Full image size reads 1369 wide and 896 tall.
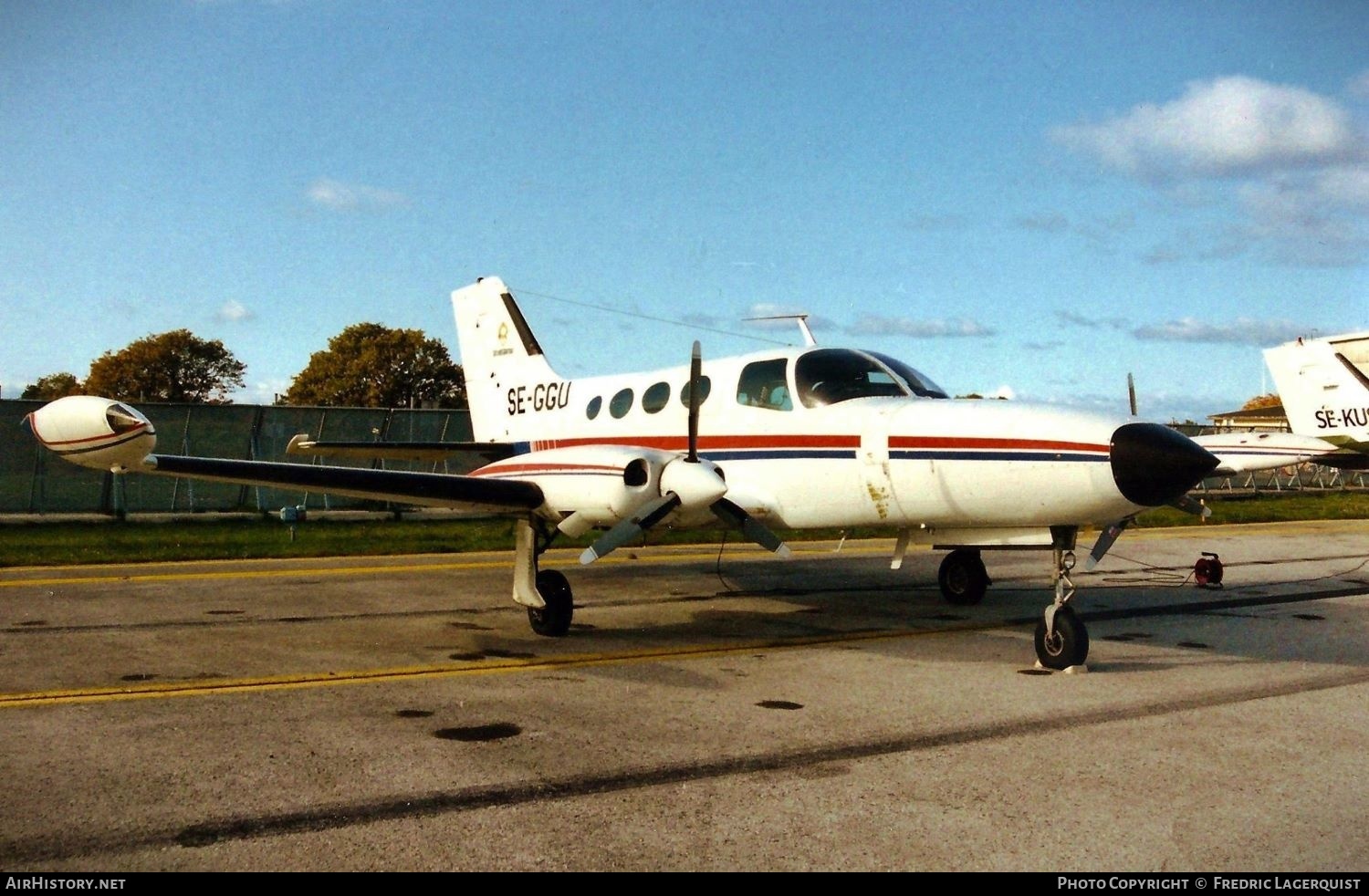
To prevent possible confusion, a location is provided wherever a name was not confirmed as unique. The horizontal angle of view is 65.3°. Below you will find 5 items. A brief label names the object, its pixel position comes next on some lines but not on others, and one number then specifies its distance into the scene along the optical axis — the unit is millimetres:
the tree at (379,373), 69125
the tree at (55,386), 72938
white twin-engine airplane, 8797
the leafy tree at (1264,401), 116394
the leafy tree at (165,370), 70000
